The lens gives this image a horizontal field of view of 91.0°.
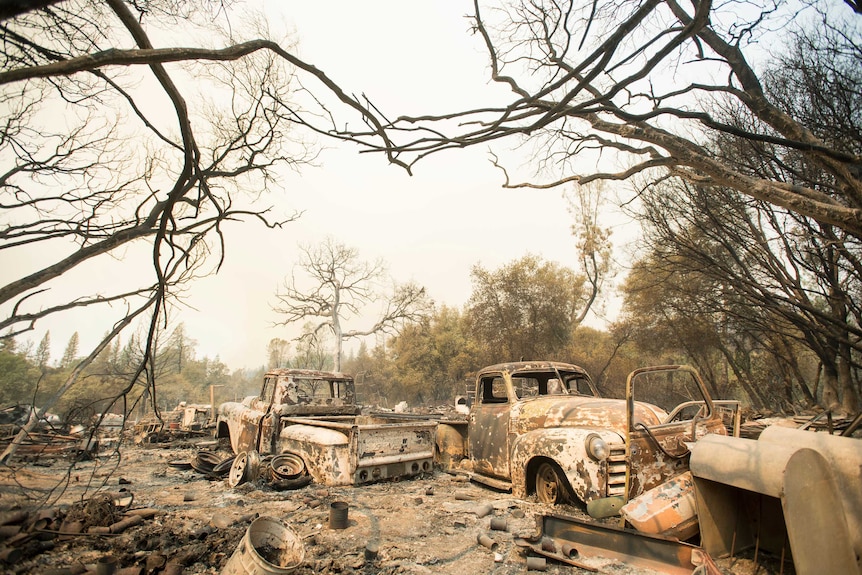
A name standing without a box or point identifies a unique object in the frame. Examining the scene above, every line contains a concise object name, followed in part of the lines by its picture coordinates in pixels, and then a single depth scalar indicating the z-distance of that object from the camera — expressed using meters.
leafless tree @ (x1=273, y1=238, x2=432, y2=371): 30.03
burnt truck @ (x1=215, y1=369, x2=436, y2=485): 6.41
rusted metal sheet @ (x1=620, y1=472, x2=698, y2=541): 3.71
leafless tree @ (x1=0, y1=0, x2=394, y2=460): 2.09
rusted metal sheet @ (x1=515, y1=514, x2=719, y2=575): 3.34
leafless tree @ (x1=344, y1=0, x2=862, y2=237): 2.45
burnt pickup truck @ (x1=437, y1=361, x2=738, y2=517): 4.60
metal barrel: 2.78
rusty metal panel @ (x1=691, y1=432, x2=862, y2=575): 2.61
